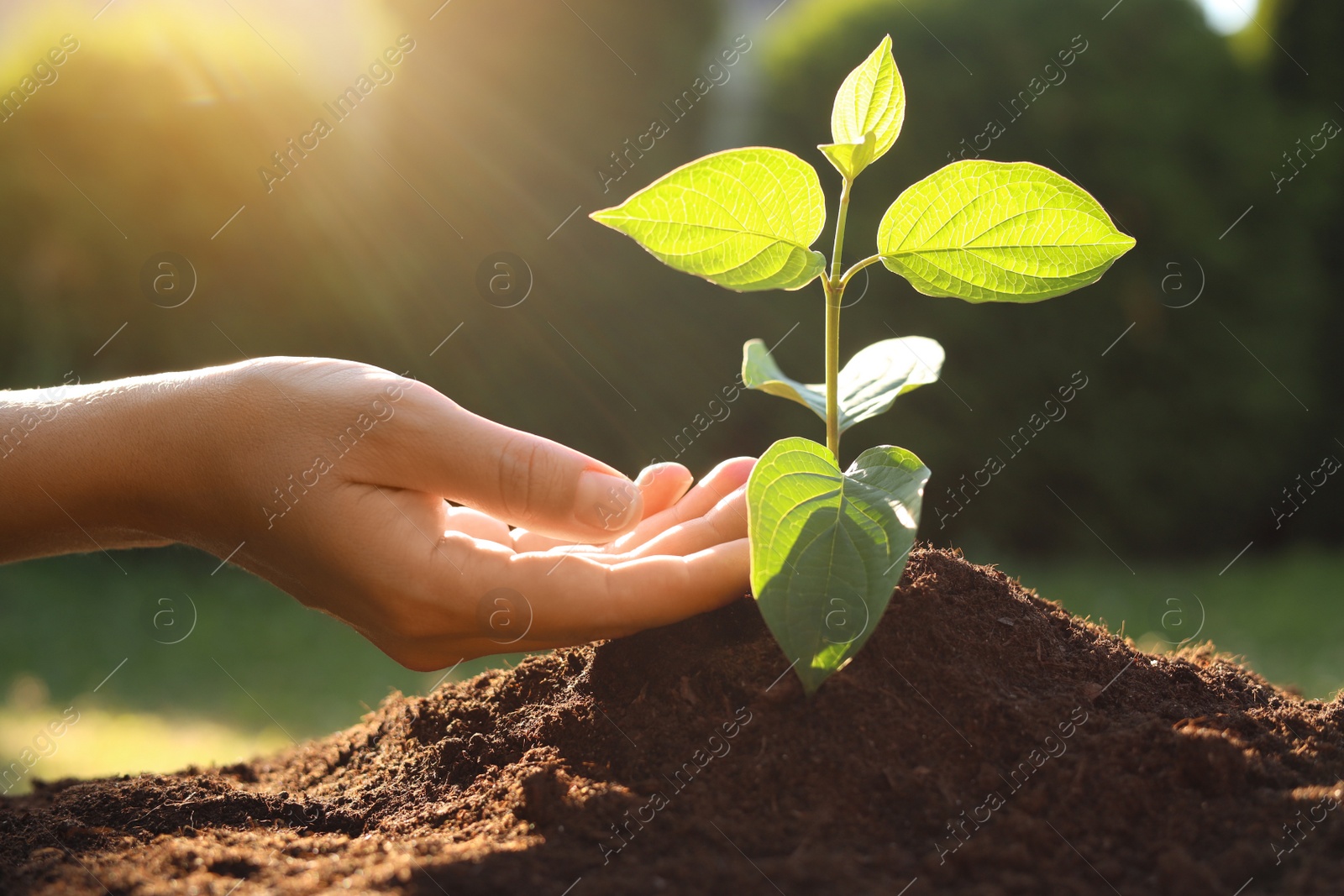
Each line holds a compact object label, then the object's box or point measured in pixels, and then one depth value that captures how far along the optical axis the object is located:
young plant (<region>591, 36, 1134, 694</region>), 0.94
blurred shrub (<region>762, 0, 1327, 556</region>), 2.38
